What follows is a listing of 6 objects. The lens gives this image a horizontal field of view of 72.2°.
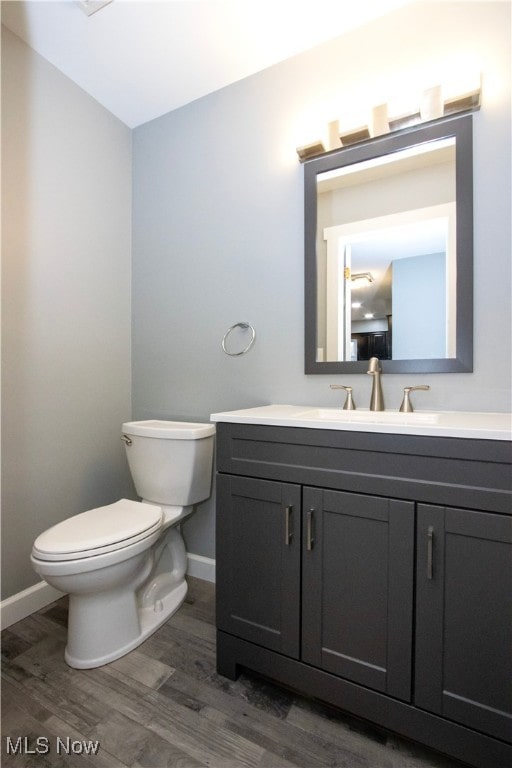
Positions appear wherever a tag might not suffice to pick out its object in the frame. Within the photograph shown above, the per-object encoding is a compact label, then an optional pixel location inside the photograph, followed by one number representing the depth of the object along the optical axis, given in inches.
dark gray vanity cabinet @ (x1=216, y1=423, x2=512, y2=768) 33.7
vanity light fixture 48.8
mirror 50.7
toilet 46.6
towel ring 67.0
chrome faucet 54.3
